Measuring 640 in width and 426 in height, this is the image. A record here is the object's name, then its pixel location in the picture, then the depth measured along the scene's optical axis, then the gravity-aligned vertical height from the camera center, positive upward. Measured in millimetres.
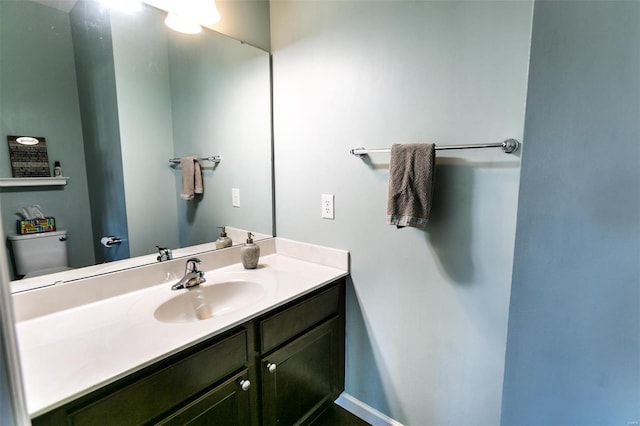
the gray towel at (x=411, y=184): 1161 -29
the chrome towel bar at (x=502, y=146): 1033 +107
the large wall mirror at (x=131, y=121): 1081 +239
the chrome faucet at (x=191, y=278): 1352 -454
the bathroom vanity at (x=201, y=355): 788 -548
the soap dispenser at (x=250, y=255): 1592 -406
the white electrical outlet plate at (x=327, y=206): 1580 -154
